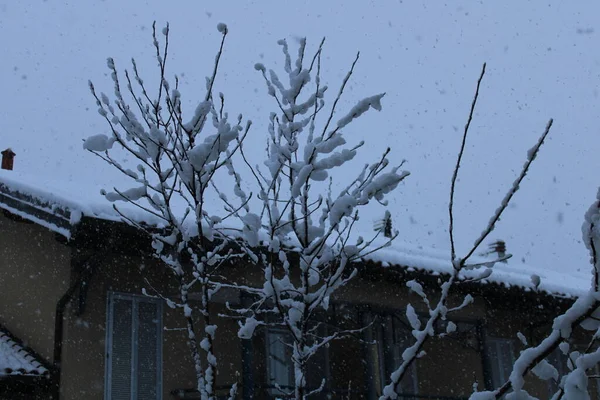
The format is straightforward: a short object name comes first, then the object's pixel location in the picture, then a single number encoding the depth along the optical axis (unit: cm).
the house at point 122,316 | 730
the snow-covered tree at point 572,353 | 189
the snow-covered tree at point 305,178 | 349
